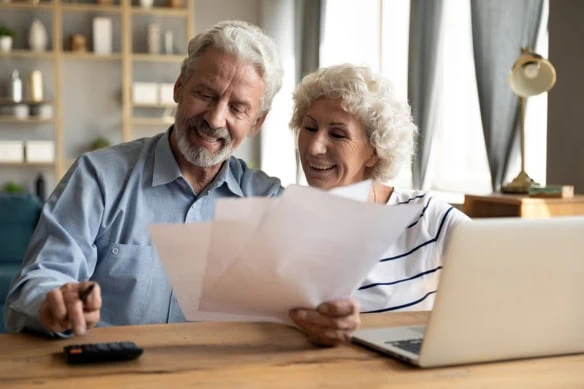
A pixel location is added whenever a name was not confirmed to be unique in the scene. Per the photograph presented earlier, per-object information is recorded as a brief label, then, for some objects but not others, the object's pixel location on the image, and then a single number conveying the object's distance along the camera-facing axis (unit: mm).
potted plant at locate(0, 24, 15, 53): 7539
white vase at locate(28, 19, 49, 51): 7617
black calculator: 1274
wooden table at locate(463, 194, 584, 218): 3734
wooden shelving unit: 7535
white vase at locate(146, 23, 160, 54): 7773
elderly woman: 2082
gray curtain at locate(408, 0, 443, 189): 5488
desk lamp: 3951
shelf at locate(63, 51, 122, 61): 7602
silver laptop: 1234
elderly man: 1886
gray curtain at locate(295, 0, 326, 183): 7340
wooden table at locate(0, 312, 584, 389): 1201
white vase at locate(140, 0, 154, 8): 7746
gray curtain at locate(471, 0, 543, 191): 4586
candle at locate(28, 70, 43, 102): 7582
